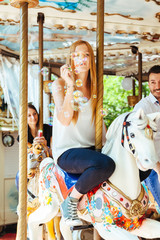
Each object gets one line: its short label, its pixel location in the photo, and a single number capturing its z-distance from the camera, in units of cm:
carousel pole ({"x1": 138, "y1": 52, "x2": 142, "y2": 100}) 602
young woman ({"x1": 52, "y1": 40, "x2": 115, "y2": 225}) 270
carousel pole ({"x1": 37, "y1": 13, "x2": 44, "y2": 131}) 431
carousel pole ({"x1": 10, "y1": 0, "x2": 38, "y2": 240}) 260
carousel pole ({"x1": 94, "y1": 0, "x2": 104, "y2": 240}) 293
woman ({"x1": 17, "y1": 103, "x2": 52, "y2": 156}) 443
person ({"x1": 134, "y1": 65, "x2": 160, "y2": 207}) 321
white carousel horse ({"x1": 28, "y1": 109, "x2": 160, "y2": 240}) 244
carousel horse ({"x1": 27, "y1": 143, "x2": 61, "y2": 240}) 393
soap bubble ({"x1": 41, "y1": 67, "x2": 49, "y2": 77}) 378
